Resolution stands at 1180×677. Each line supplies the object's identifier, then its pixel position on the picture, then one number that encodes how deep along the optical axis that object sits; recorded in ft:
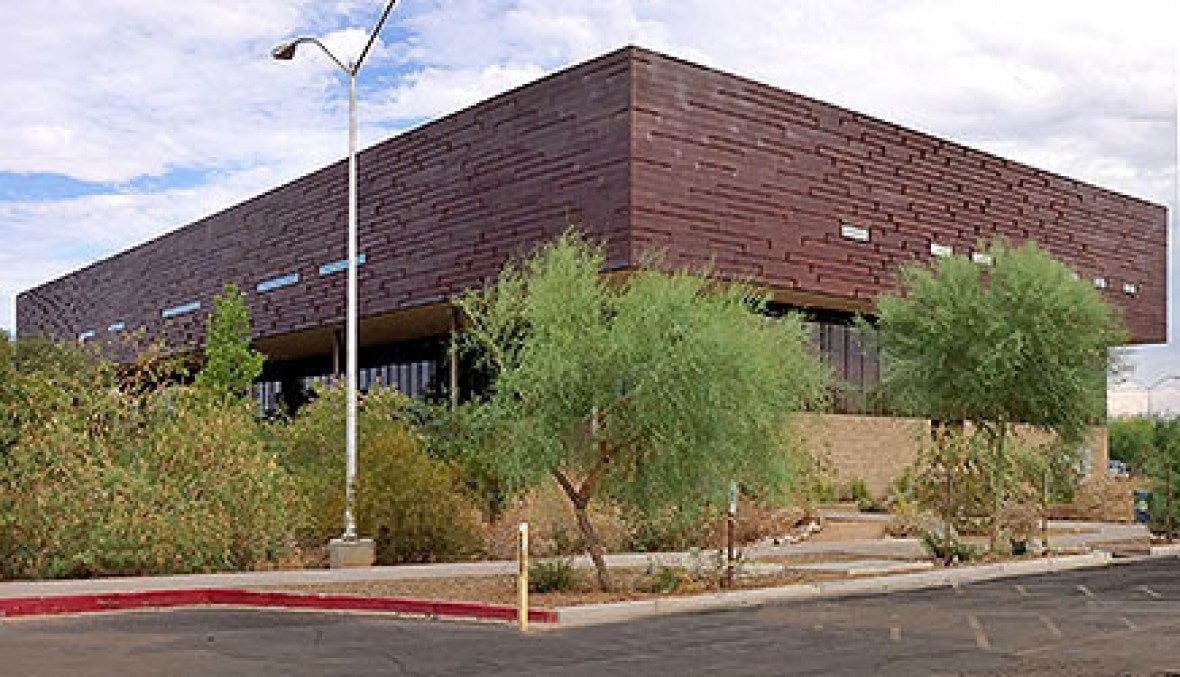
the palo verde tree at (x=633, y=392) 59.52
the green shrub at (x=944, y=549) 85.87
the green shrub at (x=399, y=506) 82.94
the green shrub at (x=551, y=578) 63.46
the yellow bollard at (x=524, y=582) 52.65
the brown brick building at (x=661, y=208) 119.38
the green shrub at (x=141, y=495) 70.59
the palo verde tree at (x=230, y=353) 153.86
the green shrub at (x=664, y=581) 64.18
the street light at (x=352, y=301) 78.48
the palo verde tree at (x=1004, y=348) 95.71
